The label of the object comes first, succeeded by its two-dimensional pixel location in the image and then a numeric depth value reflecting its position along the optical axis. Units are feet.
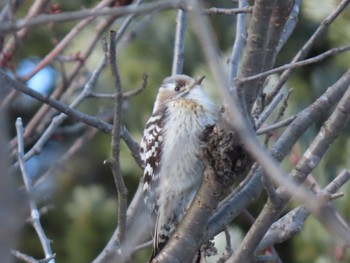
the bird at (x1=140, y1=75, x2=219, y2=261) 26.84
